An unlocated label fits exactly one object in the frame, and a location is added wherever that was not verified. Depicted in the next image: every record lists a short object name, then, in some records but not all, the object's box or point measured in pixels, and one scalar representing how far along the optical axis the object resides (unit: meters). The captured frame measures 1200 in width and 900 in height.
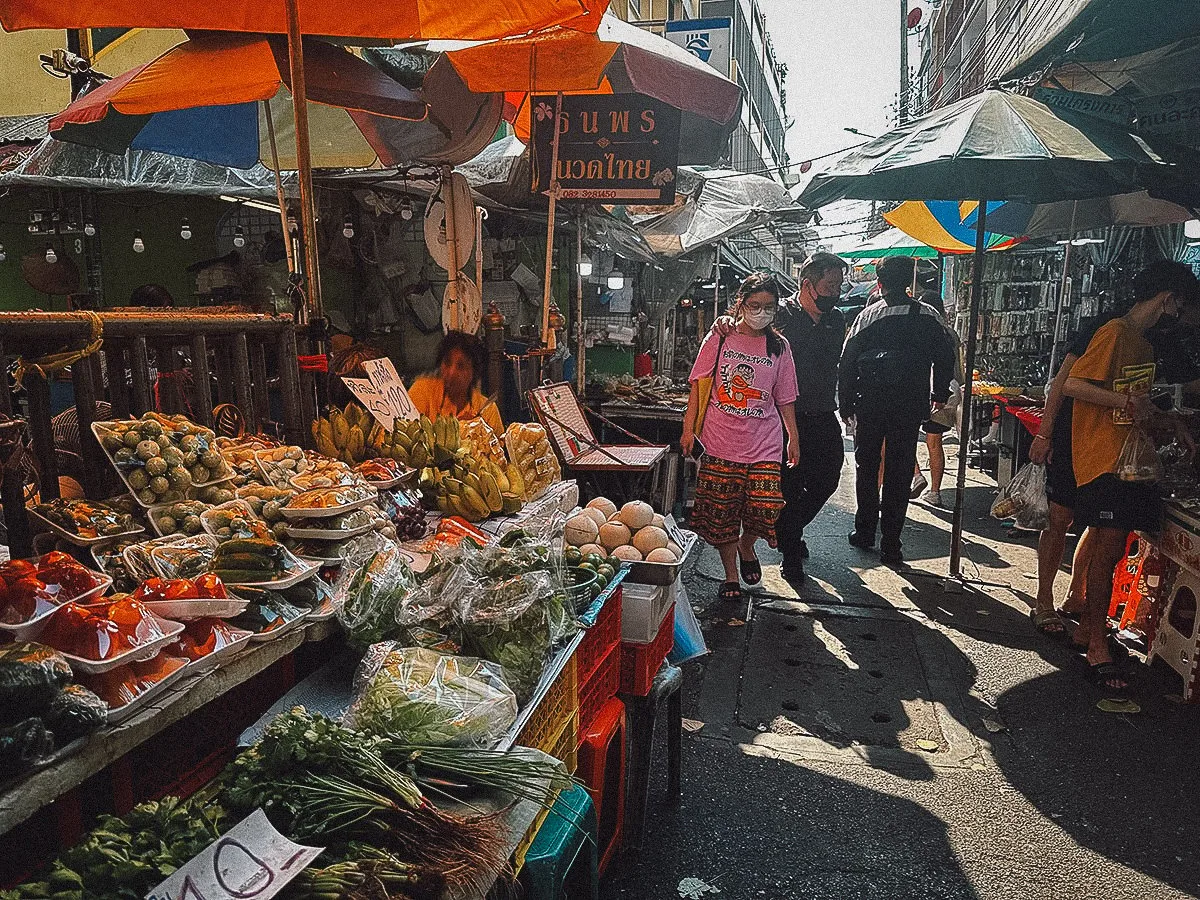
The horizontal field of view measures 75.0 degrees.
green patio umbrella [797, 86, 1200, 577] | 4.82
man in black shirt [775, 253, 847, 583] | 6.17
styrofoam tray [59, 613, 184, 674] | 1.66
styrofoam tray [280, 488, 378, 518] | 2.90
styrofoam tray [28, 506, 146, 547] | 2.41
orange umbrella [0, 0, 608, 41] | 3.47
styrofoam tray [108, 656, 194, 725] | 1.65
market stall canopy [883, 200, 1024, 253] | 9.34
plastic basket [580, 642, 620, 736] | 2.73
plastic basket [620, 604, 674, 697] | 3.14
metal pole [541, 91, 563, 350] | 5.77
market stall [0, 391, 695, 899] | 1.54
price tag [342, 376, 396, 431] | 4.40
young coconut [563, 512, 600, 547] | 3.52
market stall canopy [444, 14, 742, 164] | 4.42
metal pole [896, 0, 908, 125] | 22.23
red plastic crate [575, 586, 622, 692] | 2.70
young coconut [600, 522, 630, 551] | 3.47
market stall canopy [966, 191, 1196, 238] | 7.12
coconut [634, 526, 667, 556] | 3.45
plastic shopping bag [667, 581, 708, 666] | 3.90
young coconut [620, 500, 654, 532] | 3.59
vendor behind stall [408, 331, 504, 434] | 6.25
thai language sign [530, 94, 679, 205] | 6.34
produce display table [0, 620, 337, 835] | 1.43
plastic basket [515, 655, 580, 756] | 2.22
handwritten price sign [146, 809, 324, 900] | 1.36
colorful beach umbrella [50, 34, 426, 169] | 4.20
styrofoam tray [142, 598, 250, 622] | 2.00
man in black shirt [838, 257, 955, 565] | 6.23
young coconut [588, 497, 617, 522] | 3.85
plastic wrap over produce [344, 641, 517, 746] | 1.95
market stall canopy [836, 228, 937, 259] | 13.59
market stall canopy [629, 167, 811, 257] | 10.38
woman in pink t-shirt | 5.36
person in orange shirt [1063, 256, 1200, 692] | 4.36
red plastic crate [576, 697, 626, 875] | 2.68
